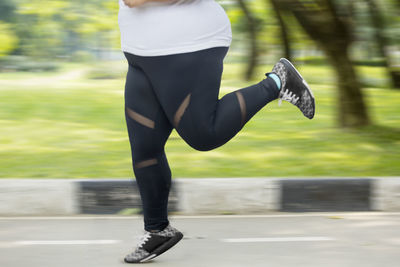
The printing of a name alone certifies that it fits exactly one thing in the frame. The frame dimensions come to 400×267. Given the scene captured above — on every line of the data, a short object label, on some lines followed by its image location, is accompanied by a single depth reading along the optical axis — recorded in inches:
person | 172.9
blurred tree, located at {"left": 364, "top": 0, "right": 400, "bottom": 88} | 645.8
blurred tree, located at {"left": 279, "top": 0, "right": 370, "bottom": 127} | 425.1
